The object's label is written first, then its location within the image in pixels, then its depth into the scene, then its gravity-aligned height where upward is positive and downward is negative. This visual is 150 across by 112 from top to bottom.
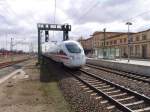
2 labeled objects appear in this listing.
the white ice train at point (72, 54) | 19.75 -0.06
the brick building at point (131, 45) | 44.92 +2.08
